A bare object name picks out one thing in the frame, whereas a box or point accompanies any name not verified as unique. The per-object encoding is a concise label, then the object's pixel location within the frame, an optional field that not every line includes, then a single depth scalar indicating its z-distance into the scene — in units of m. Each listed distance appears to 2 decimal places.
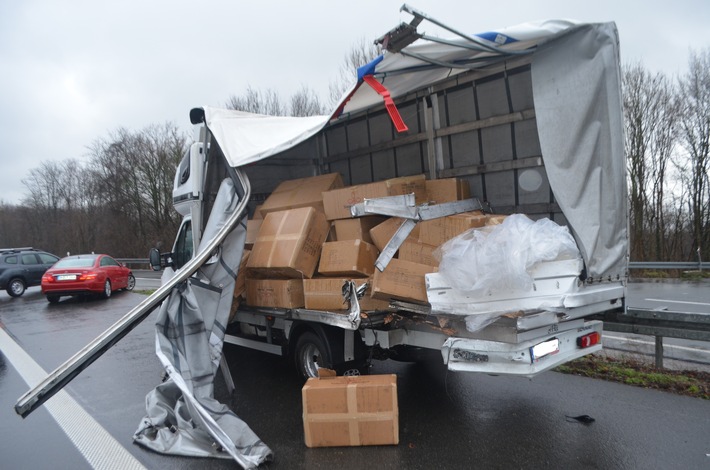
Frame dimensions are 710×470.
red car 14.67
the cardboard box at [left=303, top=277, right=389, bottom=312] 4.46
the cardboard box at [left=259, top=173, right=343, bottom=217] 5.93
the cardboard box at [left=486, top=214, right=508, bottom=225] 4.39
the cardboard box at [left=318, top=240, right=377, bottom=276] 4.71
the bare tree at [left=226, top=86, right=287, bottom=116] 27.59
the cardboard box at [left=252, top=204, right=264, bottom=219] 6.65
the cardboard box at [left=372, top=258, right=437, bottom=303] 4.10
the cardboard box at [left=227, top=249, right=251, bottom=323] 5.80
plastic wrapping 3.59
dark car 17.48
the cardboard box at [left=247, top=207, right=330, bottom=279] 5.14
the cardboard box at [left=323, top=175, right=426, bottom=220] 4.93
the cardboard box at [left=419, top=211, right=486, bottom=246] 4.35
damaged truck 3.71
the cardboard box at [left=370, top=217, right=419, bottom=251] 4.81
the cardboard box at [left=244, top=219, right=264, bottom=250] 6.22
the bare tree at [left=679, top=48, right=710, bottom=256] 17.56
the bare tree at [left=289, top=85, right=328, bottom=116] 25.95
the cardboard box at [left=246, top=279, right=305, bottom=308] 5.21
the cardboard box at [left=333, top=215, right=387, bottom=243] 5.14
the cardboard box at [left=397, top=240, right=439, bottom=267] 4.30
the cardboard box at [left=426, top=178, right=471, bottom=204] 5.17
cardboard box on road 3.94
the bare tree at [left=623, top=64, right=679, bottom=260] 18.16
